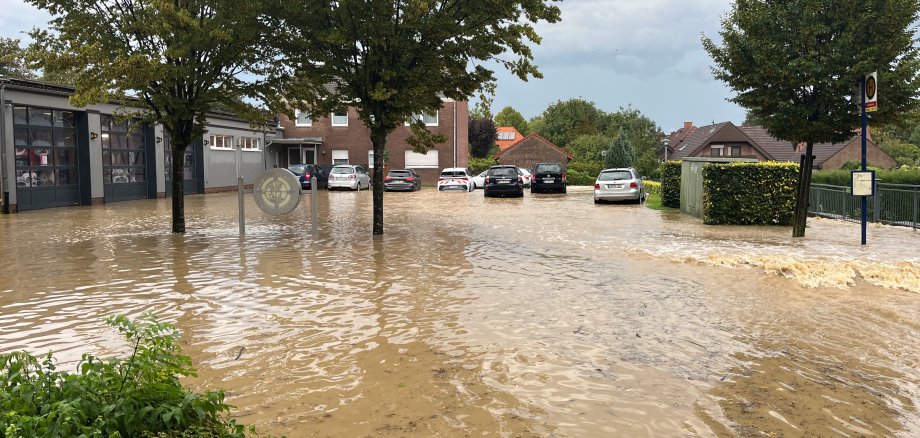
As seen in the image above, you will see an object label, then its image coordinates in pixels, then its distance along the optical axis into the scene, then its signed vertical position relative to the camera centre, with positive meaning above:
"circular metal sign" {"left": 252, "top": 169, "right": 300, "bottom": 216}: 14.55 -0.25
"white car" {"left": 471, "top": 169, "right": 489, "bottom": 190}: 41.97 -0.16
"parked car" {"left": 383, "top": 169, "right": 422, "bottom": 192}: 36.75 -0.12
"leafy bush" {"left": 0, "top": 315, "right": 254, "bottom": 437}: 2.95 -1.00
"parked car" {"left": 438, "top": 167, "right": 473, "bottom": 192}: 37.19 -0.08
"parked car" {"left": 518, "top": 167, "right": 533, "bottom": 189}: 43.21 +0.00
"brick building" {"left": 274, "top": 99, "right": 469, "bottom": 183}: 47.59 +2.39
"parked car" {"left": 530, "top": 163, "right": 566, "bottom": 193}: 34.06 -0.05
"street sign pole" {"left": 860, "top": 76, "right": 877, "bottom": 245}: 13.09 -0.50
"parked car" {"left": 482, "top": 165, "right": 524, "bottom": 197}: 30.39 -0.21
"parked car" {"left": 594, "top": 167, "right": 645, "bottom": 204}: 25.83 -0.39
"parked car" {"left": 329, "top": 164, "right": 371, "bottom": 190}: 37.25 +0.11
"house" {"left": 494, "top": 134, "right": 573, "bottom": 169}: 66.25 +2.41
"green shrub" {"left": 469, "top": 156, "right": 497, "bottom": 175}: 59.19 +1.14
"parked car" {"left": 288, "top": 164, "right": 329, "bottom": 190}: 35.81 +0.38
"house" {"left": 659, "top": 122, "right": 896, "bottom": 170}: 59.62 +2.55
